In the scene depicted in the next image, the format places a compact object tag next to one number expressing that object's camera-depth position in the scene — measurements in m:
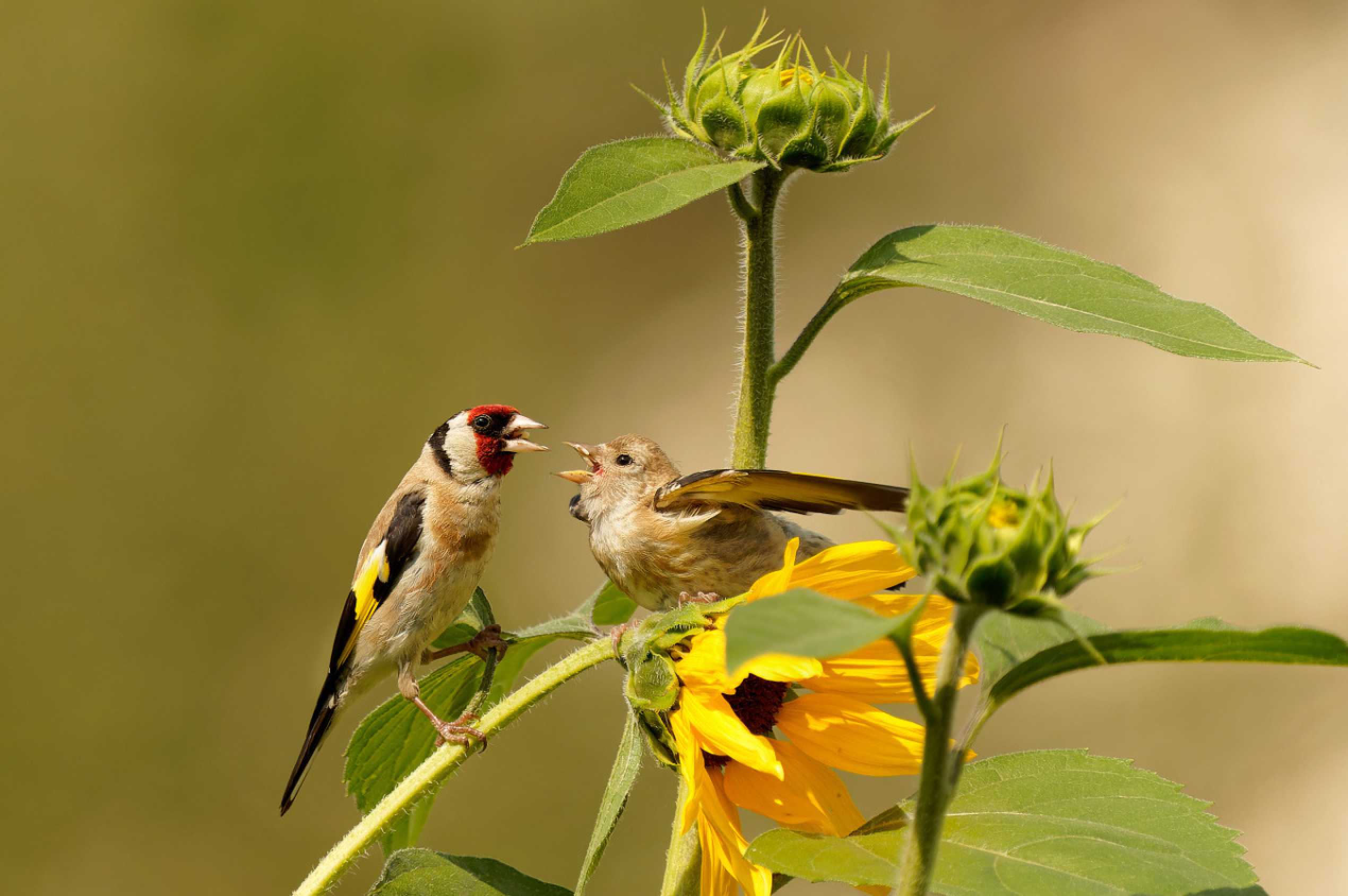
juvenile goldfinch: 4.11
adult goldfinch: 4.99
